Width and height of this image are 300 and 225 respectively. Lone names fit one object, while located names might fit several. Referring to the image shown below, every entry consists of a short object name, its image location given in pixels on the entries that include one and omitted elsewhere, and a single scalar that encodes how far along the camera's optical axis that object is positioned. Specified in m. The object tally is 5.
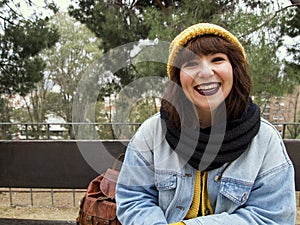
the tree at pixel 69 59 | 9.75
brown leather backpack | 1.00
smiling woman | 0.86
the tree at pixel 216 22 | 3.70
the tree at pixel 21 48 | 4.54
